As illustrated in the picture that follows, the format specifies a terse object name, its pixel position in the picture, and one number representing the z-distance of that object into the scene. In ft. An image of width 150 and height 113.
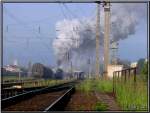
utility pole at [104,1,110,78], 116.17
